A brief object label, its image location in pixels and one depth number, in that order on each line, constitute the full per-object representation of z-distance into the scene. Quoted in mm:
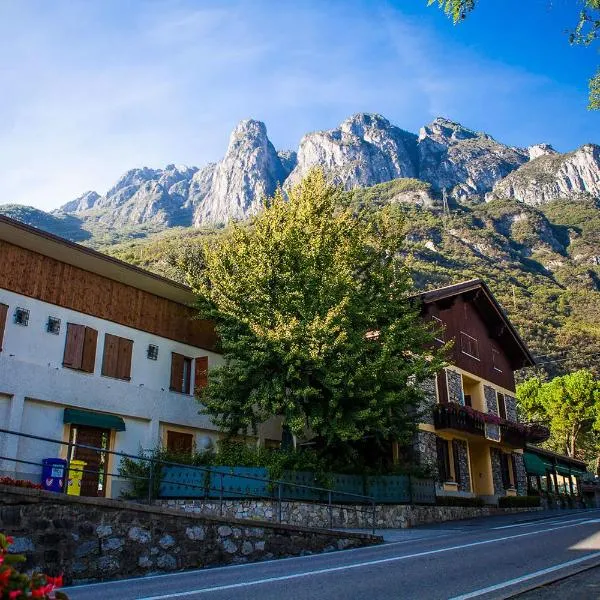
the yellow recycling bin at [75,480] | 18109
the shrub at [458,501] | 22609
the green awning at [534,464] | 33750
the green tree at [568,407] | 51406
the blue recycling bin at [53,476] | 16828
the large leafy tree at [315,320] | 18078
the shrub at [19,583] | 2244
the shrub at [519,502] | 27956
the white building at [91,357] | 17516
